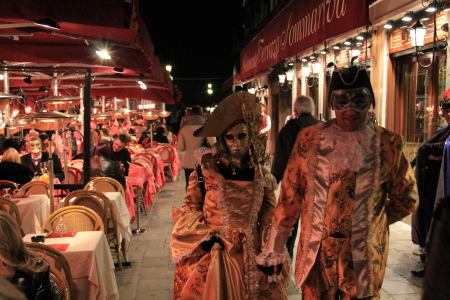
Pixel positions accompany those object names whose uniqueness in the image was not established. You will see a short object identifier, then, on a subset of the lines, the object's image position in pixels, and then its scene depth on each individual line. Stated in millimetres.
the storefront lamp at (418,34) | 6676
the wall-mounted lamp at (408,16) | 7312
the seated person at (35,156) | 8750
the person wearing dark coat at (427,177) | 5332
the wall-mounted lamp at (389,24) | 8203
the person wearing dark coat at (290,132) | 5359
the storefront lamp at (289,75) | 15223
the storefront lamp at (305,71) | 13430
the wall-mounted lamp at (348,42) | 10305
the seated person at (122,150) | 8700
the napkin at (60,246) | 4031
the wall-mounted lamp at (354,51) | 9789
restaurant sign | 5367
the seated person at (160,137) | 16625
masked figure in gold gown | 3297
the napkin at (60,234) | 4402
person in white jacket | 8219
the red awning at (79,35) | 4141
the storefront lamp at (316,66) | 12133
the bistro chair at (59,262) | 3409
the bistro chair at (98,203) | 5684
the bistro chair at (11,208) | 5539
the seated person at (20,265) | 2611
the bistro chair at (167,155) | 13492
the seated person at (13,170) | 7277
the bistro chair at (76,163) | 9673
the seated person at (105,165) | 7660
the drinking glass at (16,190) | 6836
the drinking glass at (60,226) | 4875
